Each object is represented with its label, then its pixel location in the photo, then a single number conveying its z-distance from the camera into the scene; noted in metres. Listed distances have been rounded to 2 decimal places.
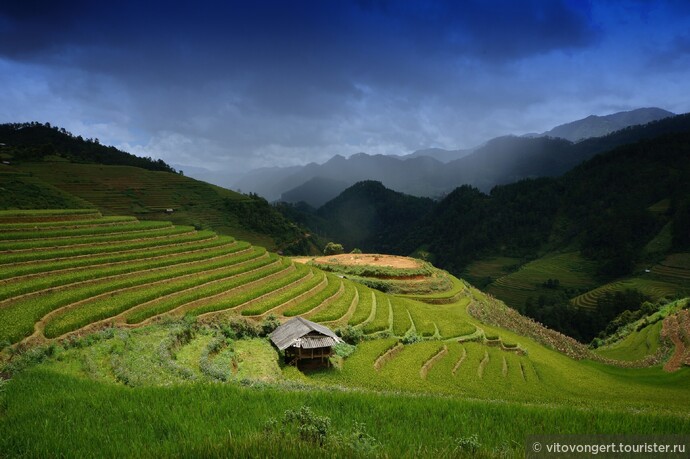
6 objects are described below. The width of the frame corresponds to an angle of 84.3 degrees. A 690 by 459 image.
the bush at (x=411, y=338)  24.99
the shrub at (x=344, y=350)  21.14
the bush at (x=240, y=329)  20.25
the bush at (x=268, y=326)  21.50
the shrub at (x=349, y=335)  23.32
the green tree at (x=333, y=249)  75.57
